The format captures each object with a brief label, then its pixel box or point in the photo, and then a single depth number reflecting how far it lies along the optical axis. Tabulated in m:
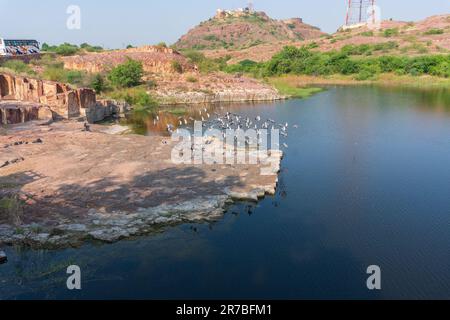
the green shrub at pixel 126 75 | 49.50
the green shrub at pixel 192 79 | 54.50
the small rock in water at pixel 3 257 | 12.26
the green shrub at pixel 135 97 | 45.04
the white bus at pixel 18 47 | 53.53
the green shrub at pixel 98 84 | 45.72
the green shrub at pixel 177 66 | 59.38
